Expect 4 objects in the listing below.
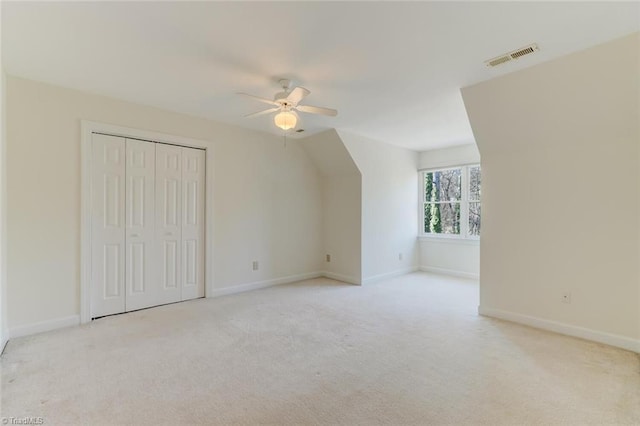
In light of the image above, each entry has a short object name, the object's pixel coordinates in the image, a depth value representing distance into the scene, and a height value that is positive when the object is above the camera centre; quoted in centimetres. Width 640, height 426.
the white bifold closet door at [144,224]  329 -17
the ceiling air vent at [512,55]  223 +128
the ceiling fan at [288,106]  264 +105
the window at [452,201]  541 +20
